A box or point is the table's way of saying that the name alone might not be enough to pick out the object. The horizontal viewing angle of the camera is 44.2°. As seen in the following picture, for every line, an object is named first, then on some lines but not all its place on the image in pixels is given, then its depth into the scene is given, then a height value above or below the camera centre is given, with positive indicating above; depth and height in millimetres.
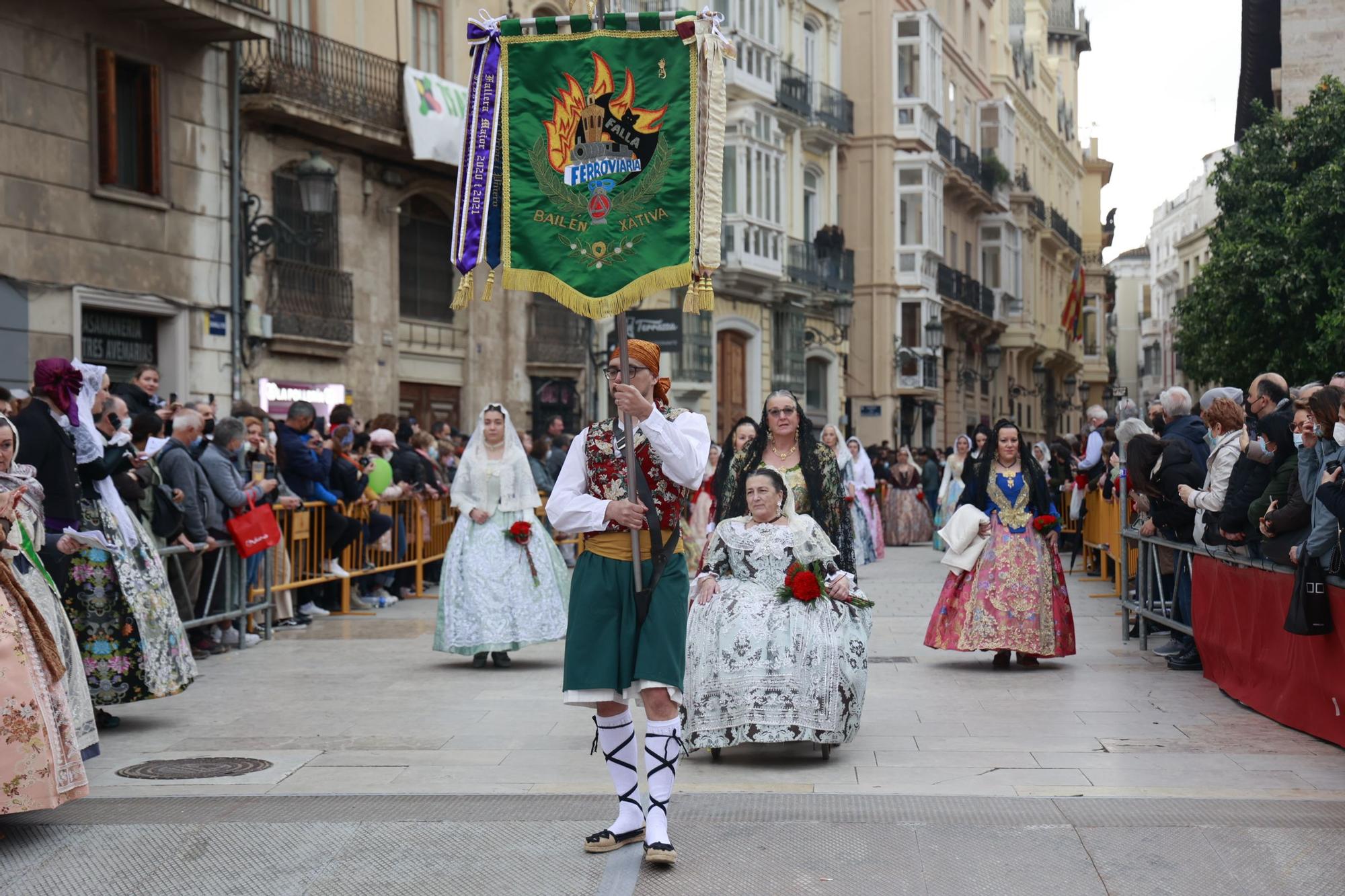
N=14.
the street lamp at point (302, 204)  19250 +2743
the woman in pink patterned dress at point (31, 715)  6328 -1081
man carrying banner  6234 -624
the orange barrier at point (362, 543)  14227 -1055
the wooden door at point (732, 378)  33219 +1107
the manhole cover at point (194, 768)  7883 -1612
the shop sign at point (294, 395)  20062 +507
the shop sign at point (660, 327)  24344 +1571
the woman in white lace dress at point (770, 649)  7977 -1058
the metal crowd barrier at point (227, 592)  12086 -1171
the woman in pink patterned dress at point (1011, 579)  11570 -1047
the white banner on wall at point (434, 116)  22344 +4404
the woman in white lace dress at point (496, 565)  11844 -956
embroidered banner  6621 +1085
